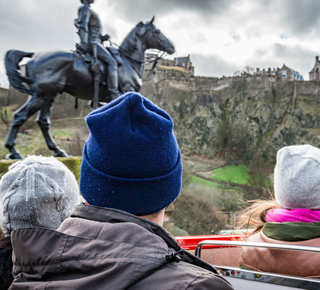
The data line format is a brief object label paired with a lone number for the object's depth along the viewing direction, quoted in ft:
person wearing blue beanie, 2.15
